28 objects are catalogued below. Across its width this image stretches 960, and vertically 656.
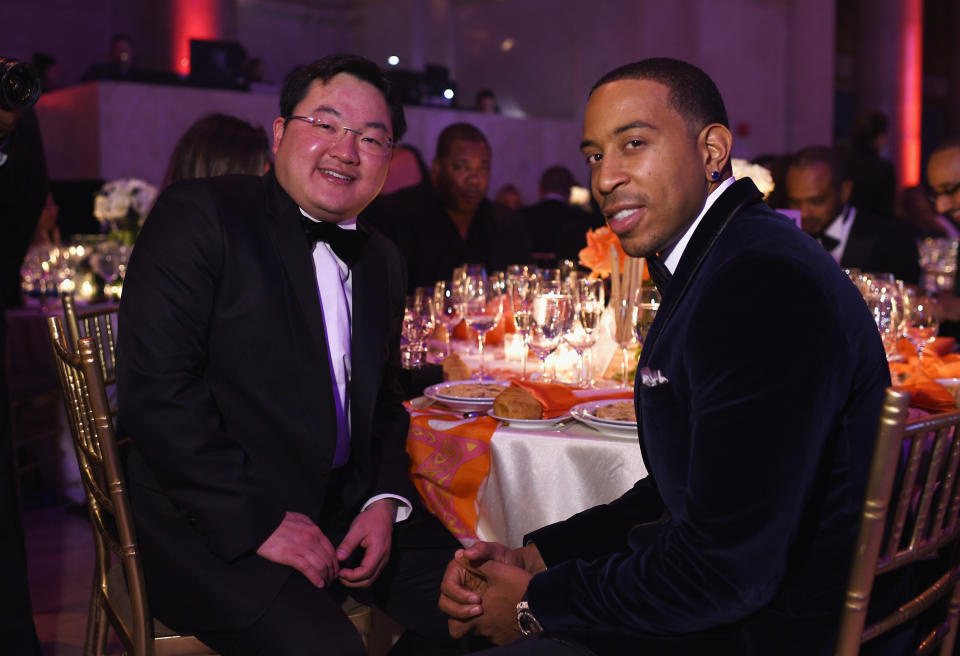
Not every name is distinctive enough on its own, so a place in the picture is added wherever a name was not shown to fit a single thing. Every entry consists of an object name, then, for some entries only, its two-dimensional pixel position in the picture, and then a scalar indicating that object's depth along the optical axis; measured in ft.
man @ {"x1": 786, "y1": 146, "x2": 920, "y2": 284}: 13.78
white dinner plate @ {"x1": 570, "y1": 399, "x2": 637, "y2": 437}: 6.60
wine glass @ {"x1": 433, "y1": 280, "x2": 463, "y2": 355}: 9.88
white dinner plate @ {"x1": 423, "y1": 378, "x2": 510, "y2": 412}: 7.34
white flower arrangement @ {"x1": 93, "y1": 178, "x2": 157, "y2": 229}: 16.20
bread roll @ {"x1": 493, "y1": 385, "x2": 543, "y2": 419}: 6.91
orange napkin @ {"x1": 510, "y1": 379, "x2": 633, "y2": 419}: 7.02
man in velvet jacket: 3.75
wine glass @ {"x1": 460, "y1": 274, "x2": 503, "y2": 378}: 8.87
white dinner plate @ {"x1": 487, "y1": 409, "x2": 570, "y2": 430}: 6.90
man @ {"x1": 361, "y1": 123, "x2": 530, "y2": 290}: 15.80
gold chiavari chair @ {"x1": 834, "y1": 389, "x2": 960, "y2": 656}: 3.72
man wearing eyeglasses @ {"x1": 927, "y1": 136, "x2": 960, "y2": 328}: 11.99
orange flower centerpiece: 9.49
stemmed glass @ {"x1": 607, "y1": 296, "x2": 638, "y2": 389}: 8.50
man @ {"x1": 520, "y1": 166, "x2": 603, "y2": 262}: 21.85
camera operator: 6.09
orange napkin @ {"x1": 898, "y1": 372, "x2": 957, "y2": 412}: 7.00
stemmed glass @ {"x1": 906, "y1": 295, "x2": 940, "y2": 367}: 9.00
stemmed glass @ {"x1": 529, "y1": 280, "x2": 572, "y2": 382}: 7.69
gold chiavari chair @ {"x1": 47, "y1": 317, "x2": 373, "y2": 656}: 5.75
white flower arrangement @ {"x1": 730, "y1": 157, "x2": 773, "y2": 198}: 9.25
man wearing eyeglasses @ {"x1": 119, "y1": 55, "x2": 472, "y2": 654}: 5.79
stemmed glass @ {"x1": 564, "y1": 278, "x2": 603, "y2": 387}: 7.96
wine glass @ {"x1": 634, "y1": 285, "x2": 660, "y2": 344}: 7.57
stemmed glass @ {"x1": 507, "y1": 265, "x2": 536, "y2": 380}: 8.11
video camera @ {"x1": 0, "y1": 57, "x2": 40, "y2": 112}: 5.95
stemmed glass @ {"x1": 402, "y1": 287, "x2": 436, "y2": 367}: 9.11
